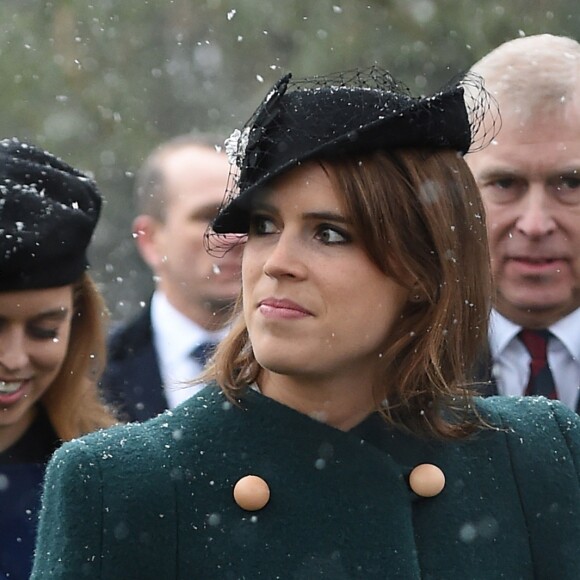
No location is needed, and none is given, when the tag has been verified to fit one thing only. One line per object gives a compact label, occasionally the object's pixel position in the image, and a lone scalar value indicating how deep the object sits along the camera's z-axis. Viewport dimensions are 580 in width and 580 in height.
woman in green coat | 6.04
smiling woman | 8.46
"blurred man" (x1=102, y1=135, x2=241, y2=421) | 10.47
